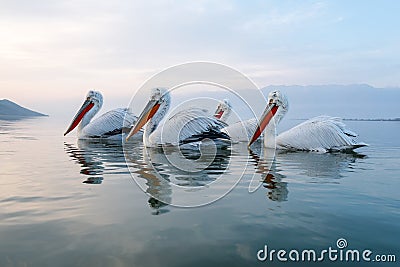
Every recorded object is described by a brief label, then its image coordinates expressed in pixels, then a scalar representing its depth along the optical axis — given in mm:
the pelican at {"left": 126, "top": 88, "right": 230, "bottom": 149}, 7574
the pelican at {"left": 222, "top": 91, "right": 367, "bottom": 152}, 7406
